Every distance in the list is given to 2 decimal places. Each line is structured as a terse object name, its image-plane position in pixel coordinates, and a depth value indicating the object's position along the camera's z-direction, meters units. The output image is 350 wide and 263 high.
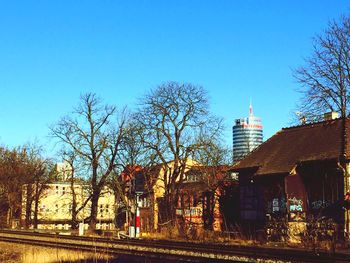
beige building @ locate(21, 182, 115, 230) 52.88
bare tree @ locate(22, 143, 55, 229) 55.94
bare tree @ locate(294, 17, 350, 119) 29.39
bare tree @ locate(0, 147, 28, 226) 54.66
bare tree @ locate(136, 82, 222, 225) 40.47
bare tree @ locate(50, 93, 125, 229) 47.34
